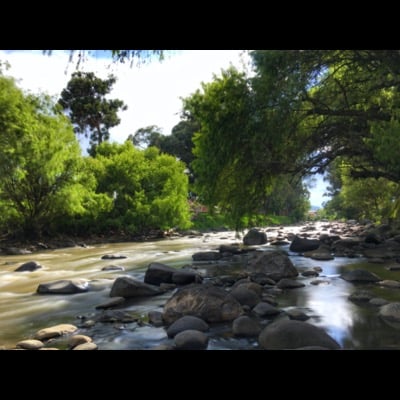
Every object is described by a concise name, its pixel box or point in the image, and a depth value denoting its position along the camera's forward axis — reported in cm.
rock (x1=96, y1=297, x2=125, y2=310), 863
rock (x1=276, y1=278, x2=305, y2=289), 995
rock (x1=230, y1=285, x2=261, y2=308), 815
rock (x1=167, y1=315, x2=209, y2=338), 638
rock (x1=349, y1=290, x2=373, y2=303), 829
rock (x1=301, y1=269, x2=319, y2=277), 1171
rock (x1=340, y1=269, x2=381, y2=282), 1042
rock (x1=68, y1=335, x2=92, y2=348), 598
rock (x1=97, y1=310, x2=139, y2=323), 739
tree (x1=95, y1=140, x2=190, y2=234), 2936
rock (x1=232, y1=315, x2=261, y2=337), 632
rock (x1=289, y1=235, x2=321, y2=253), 1830
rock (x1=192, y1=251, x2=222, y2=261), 1664
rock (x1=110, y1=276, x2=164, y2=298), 950
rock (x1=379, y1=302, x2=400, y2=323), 682
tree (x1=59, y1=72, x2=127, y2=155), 4281
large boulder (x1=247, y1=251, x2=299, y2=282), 1136
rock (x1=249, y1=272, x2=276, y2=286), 1052
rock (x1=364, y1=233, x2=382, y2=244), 1947
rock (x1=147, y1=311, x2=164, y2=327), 715
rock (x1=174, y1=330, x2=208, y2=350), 573
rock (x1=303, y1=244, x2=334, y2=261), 1534
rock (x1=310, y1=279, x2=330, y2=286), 1032
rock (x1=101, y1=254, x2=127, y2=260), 1800
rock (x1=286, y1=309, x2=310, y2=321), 712
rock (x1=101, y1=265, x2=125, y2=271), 1454
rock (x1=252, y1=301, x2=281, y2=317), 748
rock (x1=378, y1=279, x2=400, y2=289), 949
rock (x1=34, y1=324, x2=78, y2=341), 646
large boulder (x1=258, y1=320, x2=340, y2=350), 546
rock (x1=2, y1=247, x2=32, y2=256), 2133
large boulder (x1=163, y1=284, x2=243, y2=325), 716
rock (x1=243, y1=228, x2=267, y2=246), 2353
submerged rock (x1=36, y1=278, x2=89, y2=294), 1046
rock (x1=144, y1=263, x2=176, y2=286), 1112
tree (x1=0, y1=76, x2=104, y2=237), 2189
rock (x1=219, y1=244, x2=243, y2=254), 1866
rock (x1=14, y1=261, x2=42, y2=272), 1507
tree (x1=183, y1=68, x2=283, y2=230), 1653
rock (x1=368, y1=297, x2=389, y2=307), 783
